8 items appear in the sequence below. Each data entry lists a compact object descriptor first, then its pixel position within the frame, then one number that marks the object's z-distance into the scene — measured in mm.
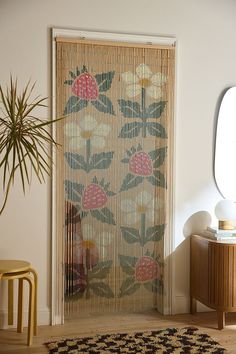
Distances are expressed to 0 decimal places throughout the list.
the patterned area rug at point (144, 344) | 3539
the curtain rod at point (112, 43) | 4122
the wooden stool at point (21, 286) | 3584
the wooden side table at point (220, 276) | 4074
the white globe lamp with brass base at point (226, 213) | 4286
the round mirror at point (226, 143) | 4570
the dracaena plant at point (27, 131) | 3727
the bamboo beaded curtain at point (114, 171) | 4215
